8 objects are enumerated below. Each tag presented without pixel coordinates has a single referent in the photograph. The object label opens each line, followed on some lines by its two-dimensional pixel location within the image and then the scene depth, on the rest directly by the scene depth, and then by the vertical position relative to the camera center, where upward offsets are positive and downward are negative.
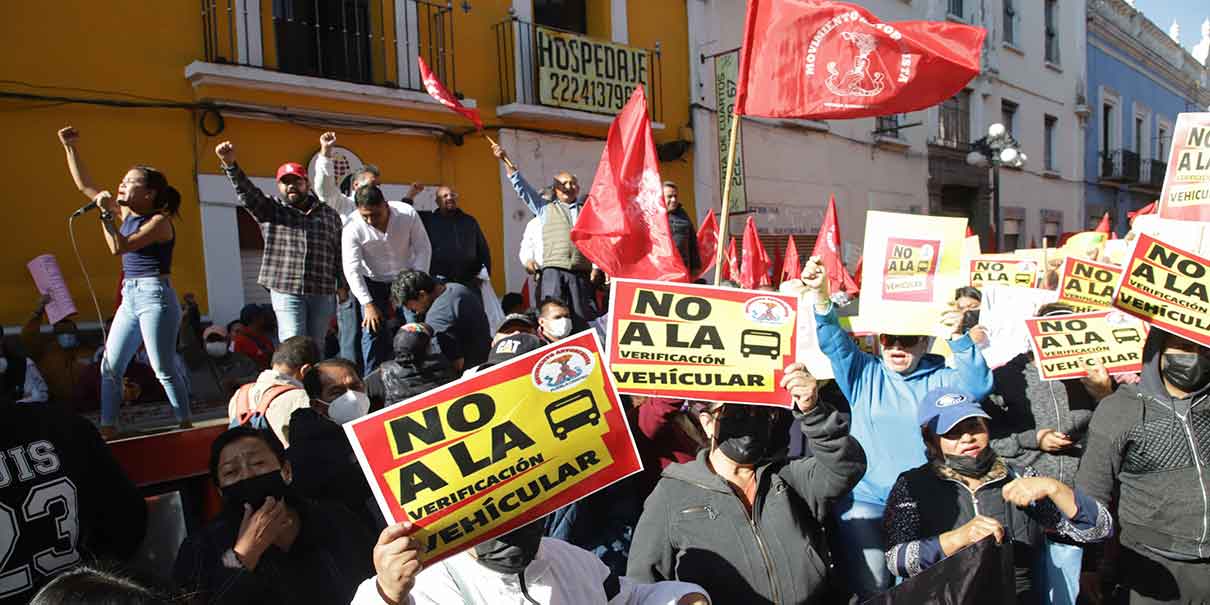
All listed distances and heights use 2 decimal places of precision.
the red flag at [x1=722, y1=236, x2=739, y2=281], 9.04 -0.19
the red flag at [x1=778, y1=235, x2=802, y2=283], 9.68 -0.27
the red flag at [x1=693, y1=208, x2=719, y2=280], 8.82 +0.05
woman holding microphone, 4.58 -0.11
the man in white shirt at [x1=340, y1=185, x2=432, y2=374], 5.80 +0.02
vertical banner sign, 13.36 +2.09
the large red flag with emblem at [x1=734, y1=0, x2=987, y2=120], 4.43 +0.90
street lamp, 13.81 +1.31
